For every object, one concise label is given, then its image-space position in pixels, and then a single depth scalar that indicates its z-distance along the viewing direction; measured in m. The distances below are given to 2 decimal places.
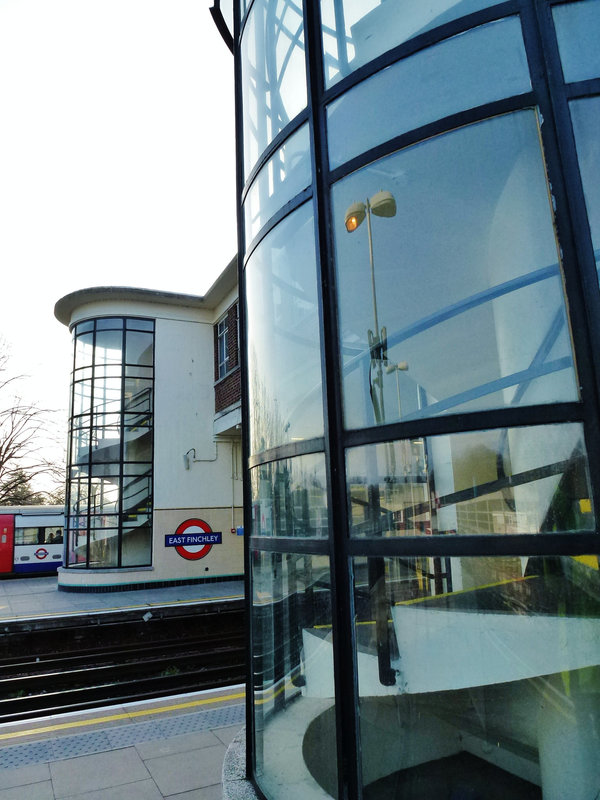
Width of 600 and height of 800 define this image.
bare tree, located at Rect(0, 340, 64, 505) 29.22
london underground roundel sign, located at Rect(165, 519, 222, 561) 17.64
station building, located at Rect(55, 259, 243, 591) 17.36
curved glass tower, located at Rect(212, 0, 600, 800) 2.42
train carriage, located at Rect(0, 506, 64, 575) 22.05
